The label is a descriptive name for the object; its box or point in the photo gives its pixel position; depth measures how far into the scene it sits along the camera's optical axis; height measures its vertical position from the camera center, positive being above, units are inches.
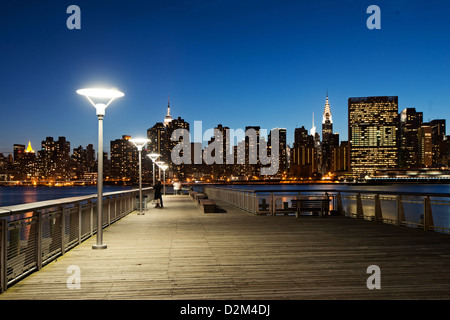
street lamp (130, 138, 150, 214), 859.5 +57.7
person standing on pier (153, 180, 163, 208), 997.2 -53.6
